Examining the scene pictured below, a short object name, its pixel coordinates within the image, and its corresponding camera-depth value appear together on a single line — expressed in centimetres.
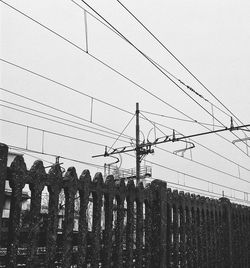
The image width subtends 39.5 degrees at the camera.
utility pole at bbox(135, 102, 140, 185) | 1470
